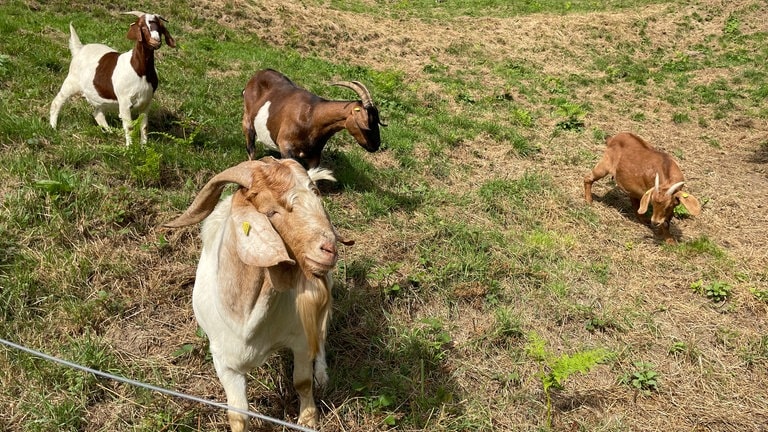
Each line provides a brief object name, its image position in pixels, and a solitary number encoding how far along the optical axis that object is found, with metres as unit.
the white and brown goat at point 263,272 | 1.79
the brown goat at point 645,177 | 5.46
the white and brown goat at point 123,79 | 5.01
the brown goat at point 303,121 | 5.23
